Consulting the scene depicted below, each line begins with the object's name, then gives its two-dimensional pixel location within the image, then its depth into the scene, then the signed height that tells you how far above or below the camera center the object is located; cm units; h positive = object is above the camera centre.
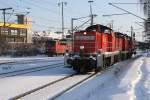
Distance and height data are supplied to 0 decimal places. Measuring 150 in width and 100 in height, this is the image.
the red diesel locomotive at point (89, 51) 2527 -53
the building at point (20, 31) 12525 +381
